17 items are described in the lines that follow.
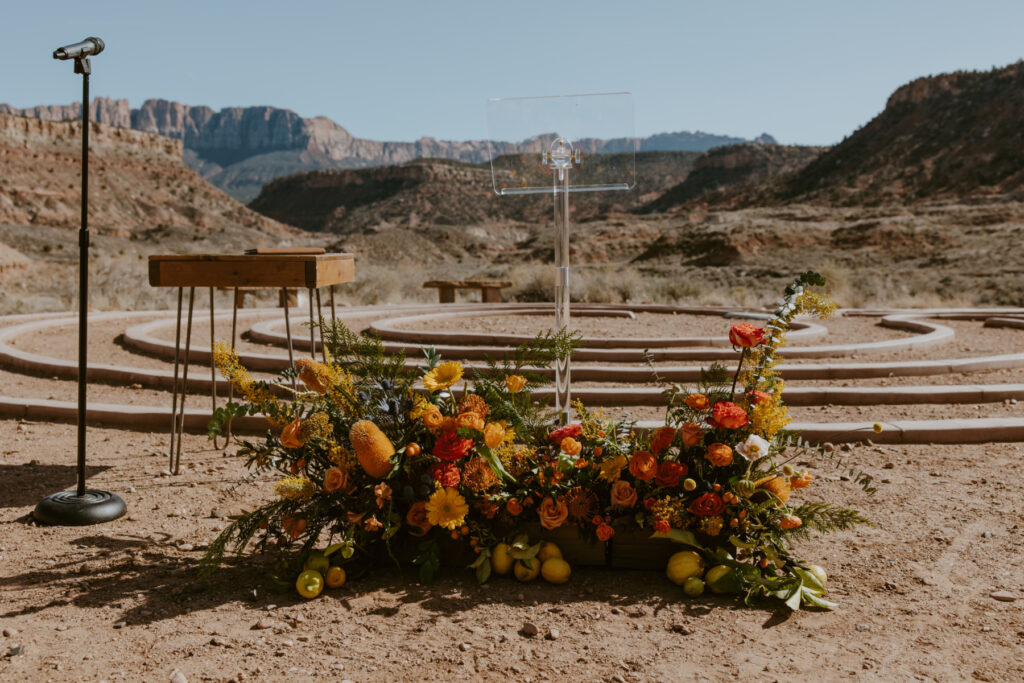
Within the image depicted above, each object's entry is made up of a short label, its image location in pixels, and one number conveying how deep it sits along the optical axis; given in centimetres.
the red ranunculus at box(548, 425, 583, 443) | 313
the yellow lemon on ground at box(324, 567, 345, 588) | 294
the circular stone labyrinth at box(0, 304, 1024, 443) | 574
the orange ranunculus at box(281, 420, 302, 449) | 301
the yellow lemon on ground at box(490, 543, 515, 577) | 303
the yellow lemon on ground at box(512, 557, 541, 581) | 299
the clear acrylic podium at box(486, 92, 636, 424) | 381
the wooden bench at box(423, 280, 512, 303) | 1659
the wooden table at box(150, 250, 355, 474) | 404
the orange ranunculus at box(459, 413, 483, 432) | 300
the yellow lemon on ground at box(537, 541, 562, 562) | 304
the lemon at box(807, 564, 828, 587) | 288
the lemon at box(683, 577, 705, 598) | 287
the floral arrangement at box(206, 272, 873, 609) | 294
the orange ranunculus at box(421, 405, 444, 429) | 302
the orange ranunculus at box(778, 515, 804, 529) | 289
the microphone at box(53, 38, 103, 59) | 336
